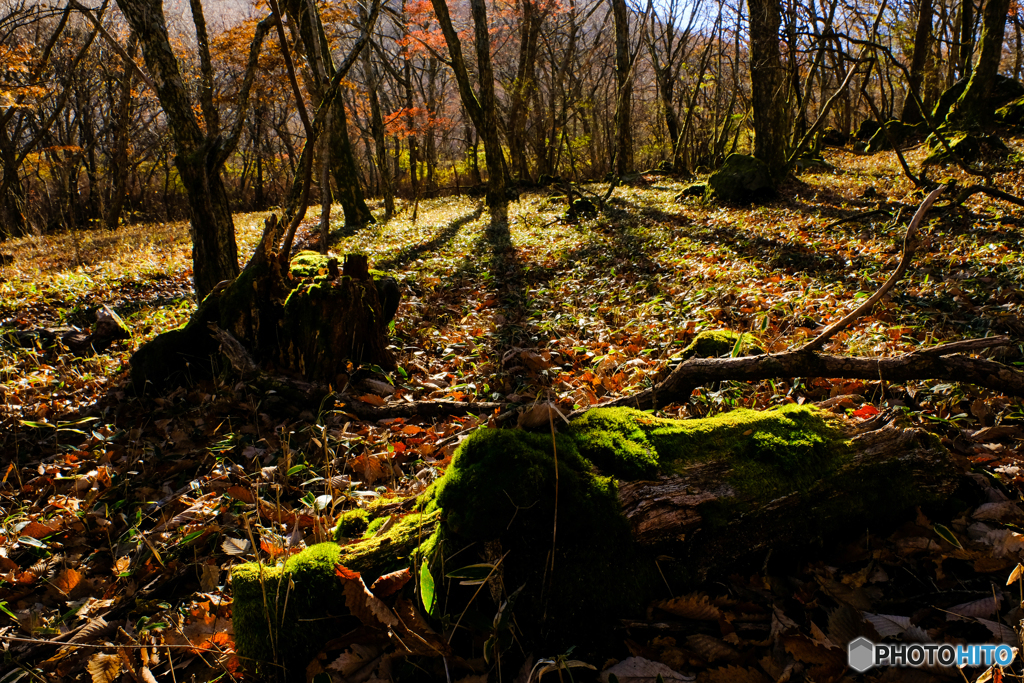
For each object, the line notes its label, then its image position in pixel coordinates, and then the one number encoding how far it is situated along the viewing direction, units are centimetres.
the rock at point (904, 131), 1370
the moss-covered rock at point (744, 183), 1073
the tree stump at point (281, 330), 414
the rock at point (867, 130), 1765
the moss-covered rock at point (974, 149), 888
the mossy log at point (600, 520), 160
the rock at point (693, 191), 1253
